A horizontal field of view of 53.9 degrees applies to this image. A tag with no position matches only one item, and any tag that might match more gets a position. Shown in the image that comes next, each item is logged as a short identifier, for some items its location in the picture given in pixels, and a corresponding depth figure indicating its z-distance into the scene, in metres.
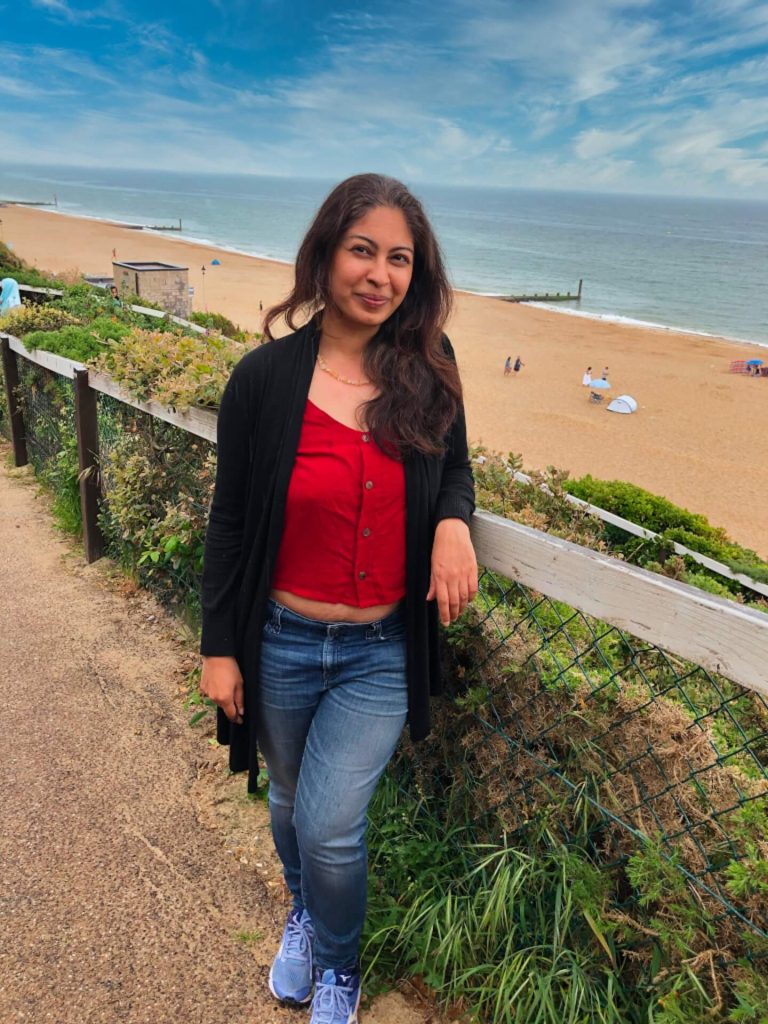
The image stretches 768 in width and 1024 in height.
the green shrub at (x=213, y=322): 16.02
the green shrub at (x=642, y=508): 9.07
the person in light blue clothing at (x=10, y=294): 10.30
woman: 1.90
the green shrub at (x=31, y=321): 6.57
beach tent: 23.03
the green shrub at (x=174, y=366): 3.35
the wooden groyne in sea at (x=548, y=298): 49.84
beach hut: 18.41
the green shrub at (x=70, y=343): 5.62
